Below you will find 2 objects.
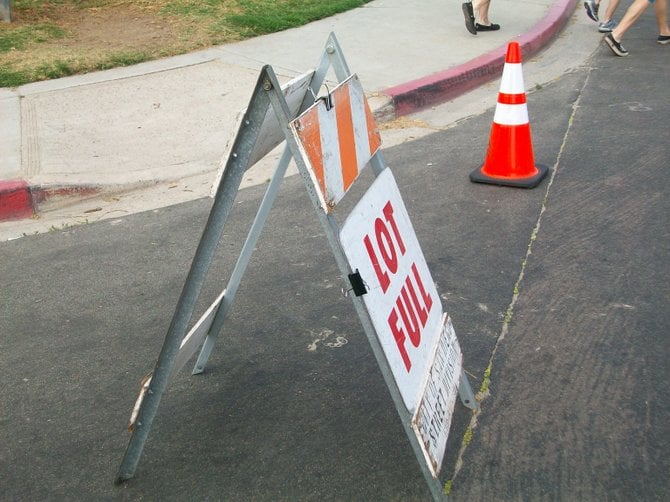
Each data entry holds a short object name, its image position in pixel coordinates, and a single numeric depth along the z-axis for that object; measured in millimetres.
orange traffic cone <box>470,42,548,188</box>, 5812
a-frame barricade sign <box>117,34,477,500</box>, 2506
